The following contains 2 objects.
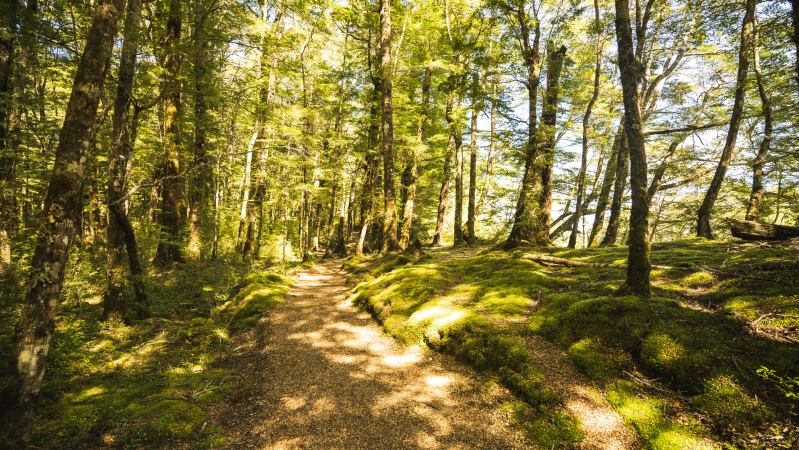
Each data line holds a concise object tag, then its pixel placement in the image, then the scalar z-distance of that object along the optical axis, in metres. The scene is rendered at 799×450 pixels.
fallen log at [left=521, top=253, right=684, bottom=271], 7.55
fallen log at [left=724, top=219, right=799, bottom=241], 6.82
